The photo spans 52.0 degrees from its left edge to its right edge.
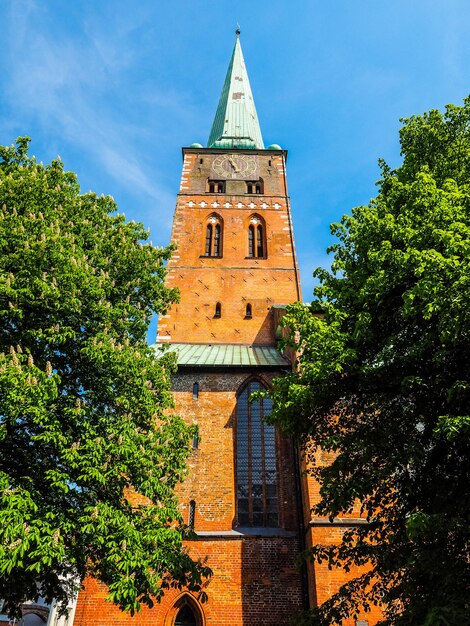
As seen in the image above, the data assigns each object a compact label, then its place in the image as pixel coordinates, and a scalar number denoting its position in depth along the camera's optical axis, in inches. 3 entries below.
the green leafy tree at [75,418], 275.4
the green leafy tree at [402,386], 237.5
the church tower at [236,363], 484.7
